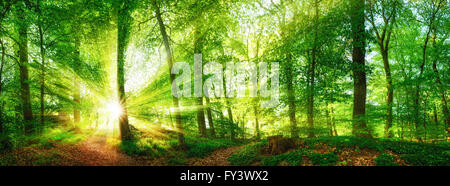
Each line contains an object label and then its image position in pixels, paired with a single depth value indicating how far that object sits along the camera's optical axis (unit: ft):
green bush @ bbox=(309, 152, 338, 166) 17.29
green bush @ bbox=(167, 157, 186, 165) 23.65
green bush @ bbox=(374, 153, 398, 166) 15.63
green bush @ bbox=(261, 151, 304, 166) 18.85
